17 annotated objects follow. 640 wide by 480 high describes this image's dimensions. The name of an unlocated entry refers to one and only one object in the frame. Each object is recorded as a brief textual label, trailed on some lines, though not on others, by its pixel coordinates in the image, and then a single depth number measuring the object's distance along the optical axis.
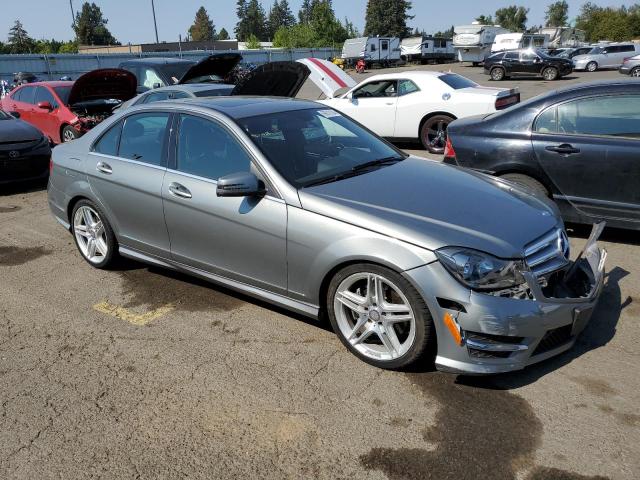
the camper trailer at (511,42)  42.19
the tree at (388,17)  98.75
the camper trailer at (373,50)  47.94
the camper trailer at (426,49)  52.19
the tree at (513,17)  129.38
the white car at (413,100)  9.93
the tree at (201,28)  166.00
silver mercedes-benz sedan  3.06
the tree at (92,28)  122.12
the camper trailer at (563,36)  60.16
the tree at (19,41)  94.14
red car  10.83
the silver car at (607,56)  35.47
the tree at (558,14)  129.75
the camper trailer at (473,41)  45.25
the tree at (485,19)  114.10
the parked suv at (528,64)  28.92
